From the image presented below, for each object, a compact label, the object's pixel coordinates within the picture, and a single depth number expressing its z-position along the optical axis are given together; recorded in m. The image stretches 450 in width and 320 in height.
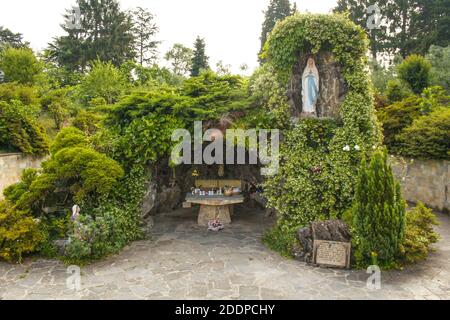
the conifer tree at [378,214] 8.04
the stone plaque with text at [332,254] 8.48
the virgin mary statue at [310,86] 10.37
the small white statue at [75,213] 9.29
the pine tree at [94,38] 33.66
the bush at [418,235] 8.41
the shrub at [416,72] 20.81
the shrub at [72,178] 9.45
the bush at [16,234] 8.65
